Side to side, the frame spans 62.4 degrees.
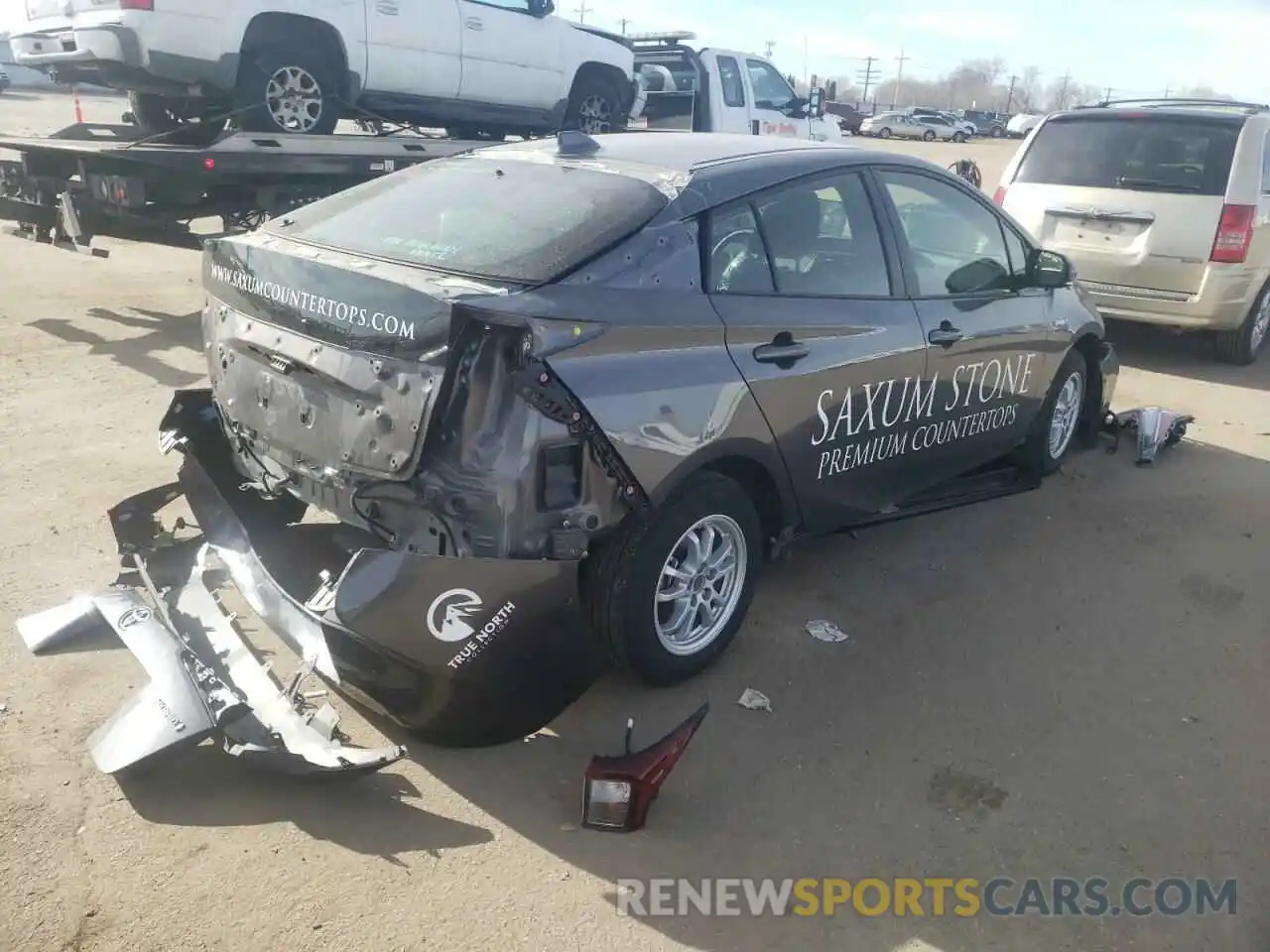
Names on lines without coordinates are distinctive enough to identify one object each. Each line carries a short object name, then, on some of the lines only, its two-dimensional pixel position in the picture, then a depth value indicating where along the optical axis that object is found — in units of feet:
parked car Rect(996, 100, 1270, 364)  24.97
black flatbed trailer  22.79
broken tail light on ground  9.34
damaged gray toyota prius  9.37
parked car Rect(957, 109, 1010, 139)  207.21
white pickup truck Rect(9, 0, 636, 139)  22.89
